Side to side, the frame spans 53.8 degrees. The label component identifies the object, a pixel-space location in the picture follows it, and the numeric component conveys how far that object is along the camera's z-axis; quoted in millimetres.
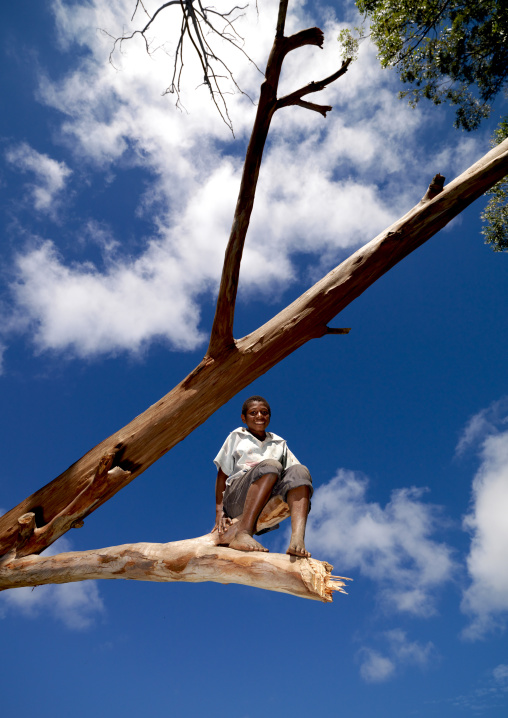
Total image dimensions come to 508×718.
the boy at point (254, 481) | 3307
